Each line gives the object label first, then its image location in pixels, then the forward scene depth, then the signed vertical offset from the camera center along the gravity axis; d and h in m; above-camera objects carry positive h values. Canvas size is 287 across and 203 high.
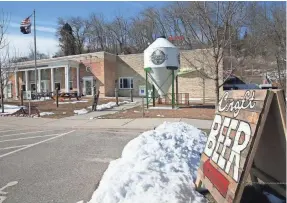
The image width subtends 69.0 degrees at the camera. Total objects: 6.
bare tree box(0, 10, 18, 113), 14.87 +2.22
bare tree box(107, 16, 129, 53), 49.20 +15.27
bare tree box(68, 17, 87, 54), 50.77 +15.17
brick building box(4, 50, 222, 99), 25.04 +2.79
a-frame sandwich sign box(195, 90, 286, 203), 2.15 -0.60
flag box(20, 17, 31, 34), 23.43 +7.88
